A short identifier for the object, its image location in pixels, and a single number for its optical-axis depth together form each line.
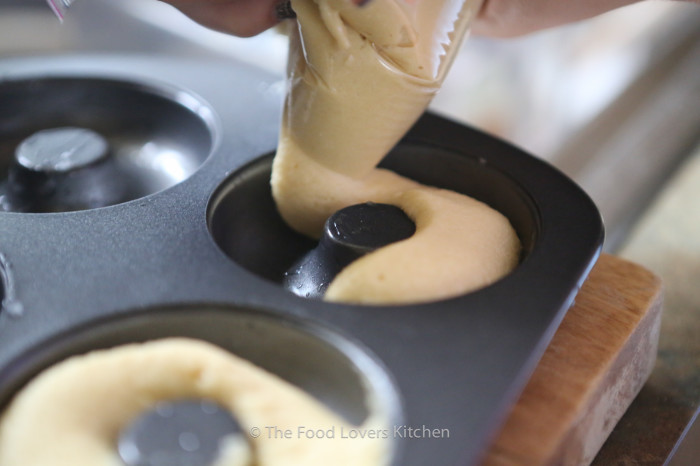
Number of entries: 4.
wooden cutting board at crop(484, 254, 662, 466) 0.40
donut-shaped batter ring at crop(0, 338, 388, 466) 0.39
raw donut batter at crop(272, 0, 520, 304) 0.42
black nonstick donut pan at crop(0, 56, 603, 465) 0.40
